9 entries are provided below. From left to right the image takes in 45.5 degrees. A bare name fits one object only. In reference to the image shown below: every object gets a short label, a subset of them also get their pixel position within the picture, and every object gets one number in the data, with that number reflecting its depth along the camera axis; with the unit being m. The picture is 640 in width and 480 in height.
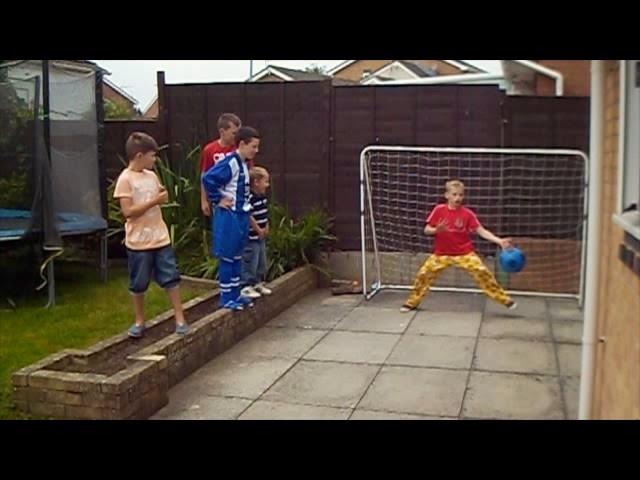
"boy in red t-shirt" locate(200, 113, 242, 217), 5.34
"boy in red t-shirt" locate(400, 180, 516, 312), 5.70
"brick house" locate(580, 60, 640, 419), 2.55
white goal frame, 6.10
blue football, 5.71
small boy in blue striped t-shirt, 5.45
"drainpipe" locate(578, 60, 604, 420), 3.05
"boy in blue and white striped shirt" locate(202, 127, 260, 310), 4.80
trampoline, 5.62
